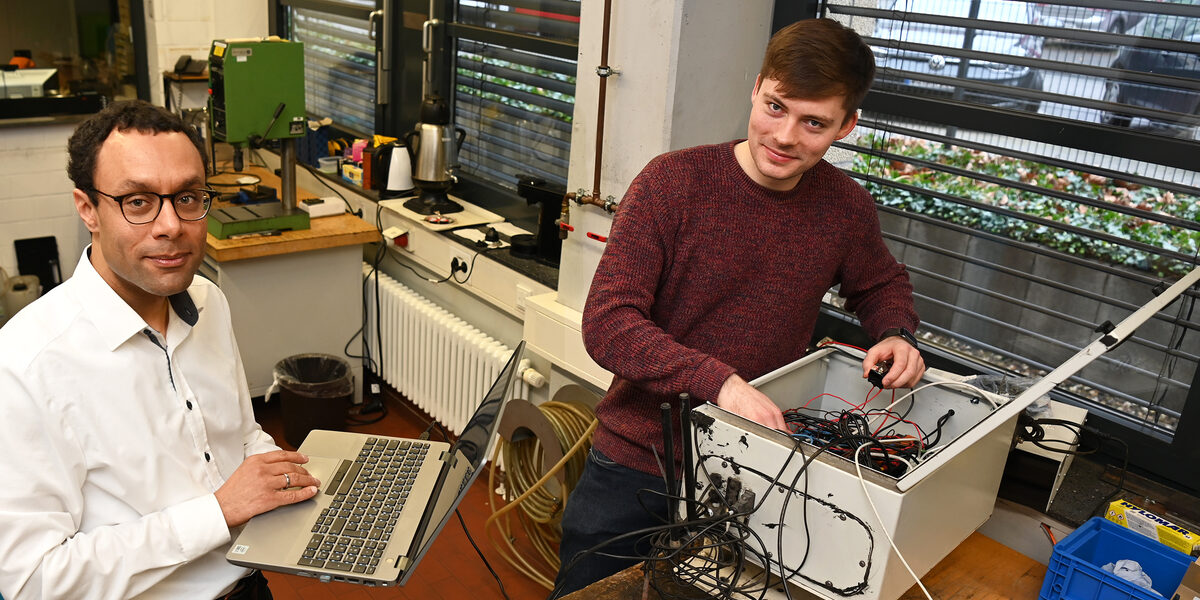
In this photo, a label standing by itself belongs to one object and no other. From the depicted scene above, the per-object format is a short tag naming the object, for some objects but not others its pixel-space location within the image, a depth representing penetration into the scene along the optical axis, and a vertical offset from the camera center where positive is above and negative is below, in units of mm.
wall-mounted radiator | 3154 -1287
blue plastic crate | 1445 -819
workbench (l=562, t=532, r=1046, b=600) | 1421 -875
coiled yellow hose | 2529 -1406
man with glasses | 1245 -633
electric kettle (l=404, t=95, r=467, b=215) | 3475 -626
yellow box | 1578 -807
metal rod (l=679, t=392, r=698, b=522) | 1262 -636
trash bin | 3340 -1480
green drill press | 3176 -462
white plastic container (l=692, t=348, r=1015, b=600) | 1190 -628
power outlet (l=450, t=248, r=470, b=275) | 3305 -949
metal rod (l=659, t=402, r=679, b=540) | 1226 -627
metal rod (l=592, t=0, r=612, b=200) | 2334 -224
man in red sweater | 1390 -432
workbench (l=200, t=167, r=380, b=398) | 3277 -1128
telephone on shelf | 4527 -485
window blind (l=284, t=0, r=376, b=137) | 4307 -404
